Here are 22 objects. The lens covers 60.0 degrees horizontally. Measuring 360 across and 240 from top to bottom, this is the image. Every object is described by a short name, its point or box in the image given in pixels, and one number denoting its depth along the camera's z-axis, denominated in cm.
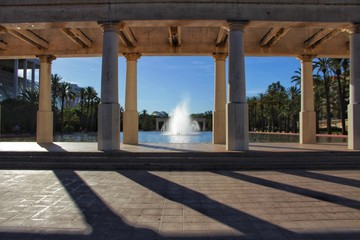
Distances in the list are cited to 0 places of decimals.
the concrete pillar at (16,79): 6401
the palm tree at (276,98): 7281
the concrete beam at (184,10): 1327
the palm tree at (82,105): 7350
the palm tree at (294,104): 6316
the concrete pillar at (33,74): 7314
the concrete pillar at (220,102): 1869
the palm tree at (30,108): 5097
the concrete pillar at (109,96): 1332
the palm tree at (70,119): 6469
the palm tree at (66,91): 5614
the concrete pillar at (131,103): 1861
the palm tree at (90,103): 7356
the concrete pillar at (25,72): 6781
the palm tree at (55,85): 5269
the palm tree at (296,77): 5738
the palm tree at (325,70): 4145
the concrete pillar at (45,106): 1886
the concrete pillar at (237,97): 1322
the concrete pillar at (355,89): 1363
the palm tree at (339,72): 3844
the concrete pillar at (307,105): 1891
